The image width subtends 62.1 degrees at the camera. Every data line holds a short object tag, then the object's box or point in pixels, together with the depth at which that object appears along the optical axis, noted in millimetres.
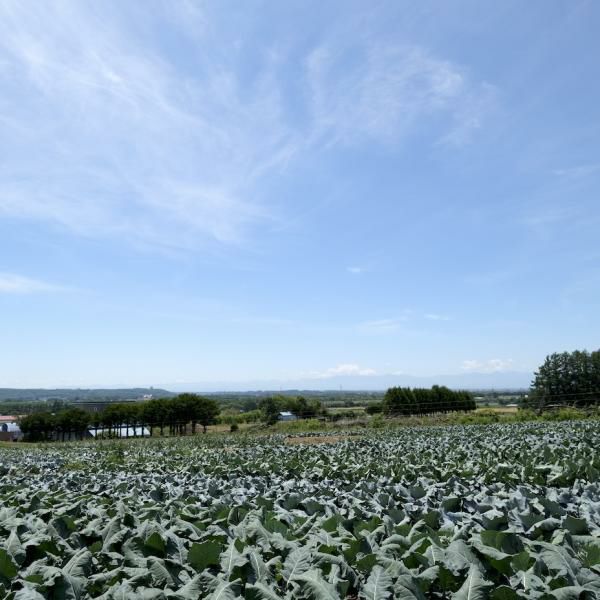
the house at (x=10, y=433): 83562
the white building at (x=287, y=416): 66688
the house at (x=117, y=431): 70862
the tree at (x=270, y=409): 61019
